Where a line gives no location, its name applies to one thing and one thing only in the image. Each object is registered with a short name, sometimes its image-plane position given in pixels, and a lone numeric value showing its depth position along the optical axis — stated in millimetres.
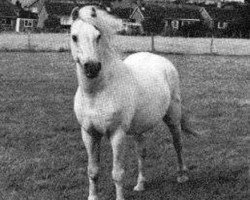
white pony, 5137
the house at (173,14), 75125
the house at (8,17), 73125
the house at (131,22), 62188
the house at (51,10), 62938
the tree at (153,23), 66000
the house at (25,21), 74125
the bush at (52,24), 59981
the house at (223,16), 77500
